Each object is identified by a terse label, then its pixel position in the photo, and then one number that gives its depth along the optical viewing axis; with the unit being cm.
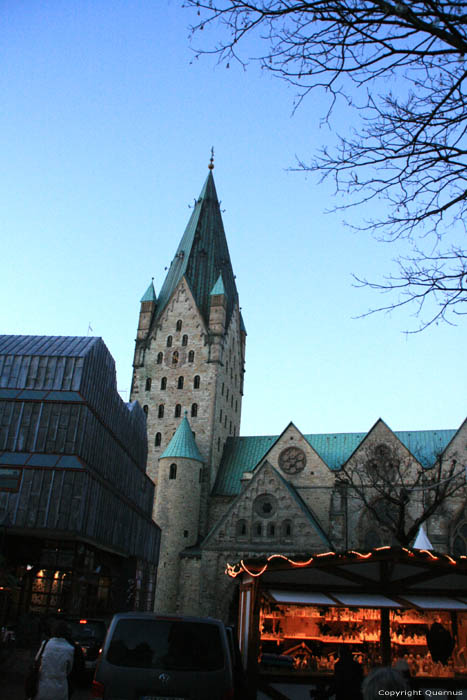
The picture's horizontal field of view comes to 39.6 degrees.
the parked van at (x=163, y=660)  691
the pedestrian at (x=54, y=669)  693
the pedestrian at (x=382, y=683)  377
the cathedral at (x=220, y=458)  3916
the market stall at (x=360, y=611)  1315
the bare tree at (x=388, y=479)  3932
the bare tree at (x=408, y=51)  577
